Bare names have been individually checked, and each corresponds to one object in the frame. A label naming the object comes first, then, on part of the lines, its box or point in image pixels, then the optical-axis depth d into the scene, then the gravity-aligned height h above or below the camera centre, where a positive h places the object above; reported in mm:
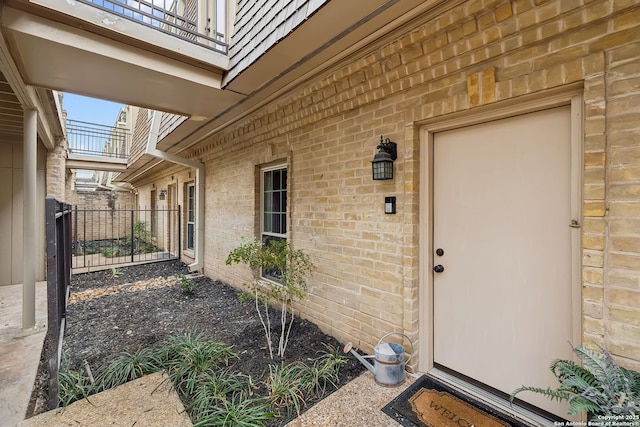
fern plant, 1335 -904
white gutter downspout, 6141 +828
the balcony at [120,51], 2312 +1507
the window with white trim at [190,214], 7791 -114
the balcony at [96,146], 9938 +2710
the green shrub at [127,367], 2432 -1452
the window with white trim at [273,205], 4344 +86
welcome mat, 1921 -1454
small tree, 3078 -623
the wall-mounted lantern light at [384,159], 2531 +458
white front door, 1901 -305
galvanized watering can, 2297 -1285
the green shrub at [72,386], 2166 -1428
